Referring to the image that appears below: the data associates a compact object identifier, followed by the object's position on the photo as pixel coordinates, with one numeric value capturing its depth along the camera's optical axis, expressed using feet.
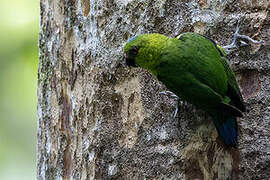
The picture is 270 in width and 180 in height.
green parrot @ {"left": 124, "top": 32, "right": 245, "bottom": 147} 17.31
